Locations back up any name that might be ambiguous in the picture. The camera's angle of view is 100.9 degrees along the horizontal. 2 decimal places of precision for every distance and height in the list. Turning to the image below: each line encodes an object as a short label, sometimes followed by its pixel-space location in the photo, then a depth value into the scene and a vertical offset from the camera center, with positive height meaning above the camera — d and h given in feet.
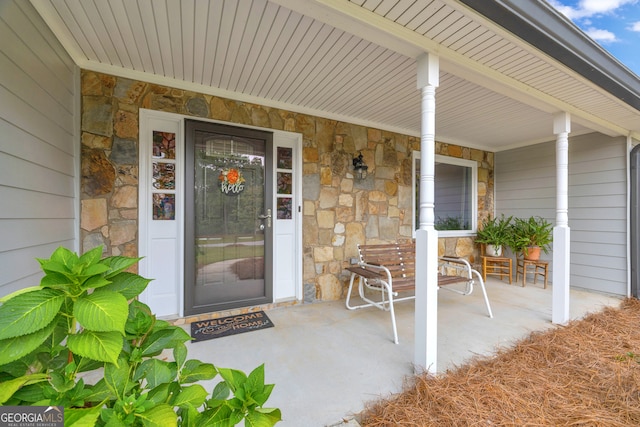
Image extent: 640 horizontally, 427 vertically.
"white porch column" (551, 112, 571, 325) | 8.79 -0.76
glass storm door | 8.71 -0.24
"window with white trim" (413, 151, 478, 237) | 14.71 +0.99
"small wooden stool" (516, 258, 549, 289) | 12.72 -2.86
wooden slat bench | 8.21 -2.04
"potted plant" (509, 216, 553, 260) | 13.07 -1.23
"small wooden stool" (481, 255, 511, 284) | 13.74 -2.91
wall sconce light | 11.31 +1.93
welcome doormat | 7.79 -3.61
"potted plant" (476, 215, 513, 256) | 13.97 -1.24
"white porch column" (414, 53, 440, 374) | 5.88 -0.65
